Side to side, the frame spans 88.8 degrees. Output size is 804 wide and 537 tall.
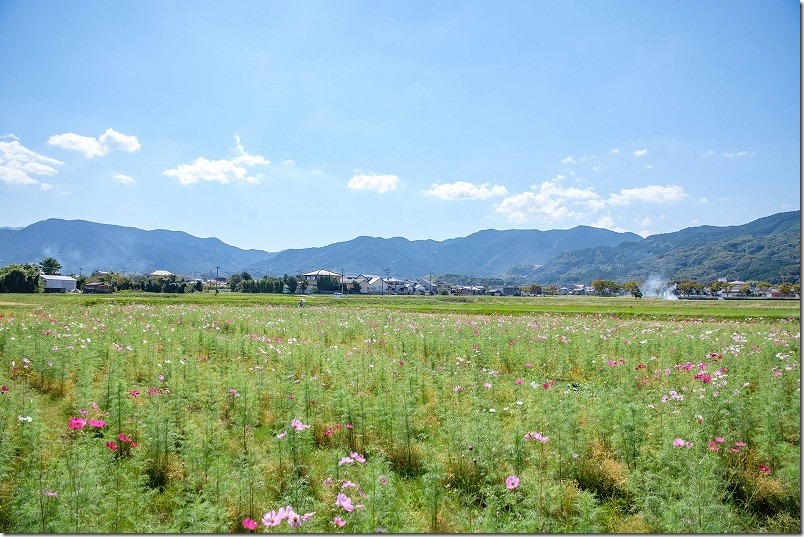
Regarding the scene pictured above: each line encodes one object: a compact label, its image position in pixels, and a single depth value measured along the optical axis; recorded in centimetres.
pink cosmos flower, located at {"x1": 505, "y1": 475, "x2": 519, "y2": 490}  349
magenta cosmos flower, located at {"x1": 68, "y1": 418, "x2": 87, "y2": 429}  397
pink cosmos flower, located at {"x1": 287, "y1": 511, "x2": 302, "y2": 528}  296
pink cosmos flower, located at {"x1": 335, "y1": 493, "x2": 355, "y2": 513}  307
